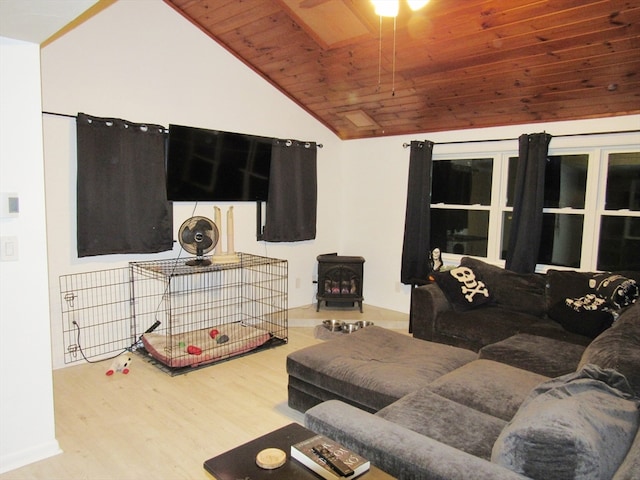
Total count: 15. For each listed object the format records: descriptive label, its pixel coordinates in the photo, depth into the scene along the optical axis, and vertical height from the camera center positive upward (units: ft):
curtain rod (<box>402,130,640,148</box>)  12.59 +2.33
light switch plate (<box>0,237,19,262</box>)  7.53 -0.84
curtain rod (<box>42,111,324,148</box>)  11.71 +2.19
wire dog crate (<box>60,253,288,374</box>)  12.51 -3.42
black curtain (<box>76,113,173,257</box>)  12.14 +0.35
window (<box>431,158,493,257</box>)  16.06 +0.24
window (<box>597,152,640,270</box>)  12.86 -0.01
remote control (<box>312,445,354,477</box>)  4.72 -2.70
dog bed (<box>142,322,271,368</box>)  12.41 -4.06
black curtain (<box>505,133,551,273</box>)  13.66 +0.36
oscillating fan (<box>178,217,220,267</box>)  13.29 -0.98
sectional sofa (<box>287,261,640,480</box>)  4.34 -2.85
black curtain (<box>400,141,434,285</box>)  16.42 -0.19
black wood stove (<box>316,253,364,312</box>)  17.51 -2.73
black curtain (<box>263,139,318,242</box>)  16.61 +0.50
